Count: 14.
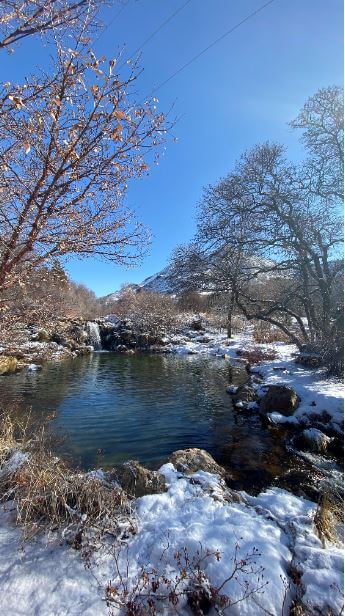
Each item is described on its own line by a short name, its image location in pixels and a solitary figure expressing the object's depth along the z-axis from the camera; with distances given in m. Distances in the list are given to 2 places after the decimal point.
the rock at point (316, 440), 7.52
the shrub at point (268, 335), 27.94
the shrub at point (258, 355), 19.72
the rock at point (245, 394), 11.77
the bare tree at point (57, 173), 3.36
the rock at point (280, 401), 9.52
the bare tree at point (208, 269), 14.02
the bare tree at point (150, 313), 36.25
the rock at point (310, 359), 12.37
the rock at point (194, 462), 5.46
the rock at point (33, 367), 17.80
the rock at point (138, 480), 4.55
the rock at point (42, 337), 24.76
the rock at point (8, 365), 16.23
